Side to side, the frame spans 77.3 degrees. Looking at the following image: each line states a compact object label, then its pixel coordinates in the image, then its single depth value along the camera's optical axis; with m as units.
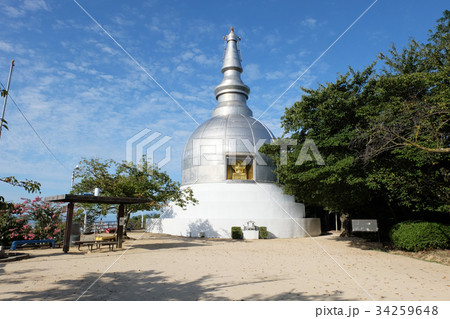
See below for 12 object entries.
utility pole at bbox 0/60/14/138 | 11.51
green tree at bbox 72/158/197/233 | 19.03
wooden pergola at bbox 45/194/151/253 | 14.15
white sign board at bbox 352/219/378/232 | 17.80
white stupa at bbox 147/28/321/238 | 25.25
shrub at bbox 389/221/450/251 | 13.78
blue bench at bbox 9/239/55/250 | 14.93
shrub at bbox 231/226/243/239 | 23.59
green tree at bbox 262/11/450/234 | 12.72
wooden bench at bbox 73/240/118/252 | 15.10
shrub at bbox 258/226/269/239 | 23.61
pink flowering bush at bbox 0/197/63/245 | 16.61
